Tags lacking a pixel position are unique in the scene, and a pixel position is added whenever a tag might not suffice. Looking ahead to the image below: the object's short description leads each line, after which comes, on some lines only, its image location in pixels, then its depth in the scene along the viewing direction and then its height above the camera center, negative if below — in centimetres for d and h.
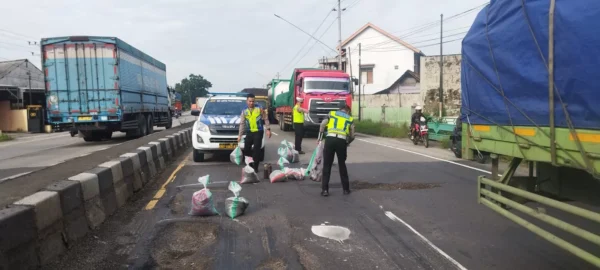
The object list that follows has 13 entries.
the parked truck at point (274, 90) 2991 +133
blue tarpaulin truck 307 -1
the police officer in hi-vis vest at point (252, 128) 948 -38
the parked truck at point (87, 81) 1609 +117
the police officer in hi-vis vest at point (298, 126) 1376 -53
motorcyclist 1717 -46
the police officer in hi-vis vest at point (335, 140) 751 -54
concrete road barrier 376 -103
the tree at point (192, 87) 12626 +681
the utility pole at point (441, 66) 2978 +260
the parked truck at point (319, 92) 1970 +74
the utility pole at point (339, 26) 3074 +549
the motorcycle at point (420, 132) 1705 -100
